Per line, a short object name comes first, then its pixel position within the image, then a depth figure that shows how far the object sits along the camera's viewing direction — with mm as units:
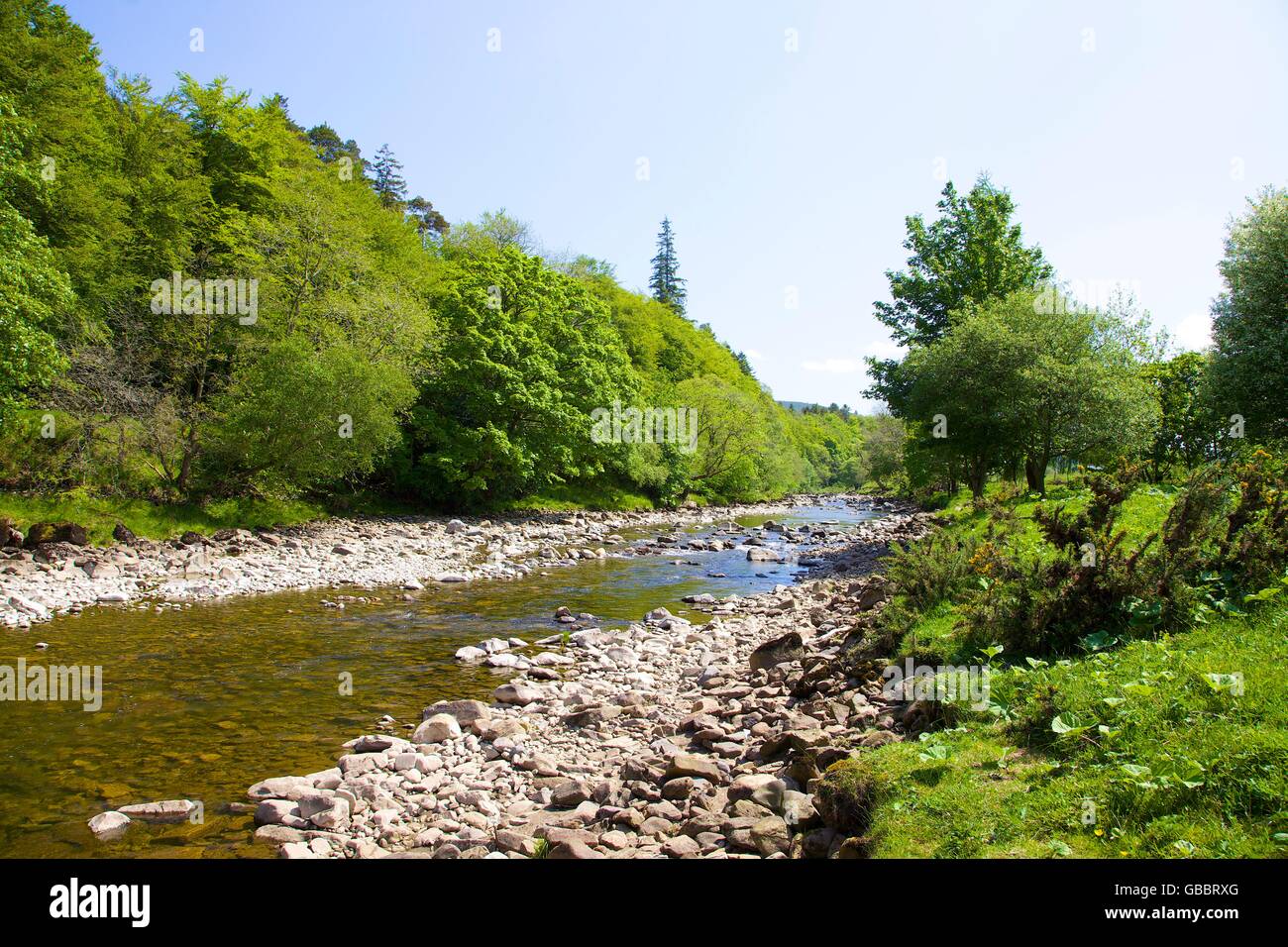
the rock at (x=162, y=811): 6742
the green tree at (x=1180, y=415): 30938
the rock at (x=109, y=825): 6445
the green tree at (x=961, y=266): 37000
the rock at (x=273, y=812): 6723
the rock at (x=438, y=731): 8898
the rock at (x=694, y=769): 7137
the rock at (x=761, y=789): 6316
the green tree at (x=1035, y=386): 25828
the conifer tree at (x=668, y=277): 112688
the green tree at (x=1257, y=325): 22250
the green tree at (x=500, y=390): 37062
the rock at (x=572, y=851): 5547
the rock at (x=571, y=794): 7008
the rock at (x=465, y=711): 9484
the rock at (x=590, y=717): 9539
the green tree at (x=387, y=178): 84062
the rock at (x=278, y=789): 7191
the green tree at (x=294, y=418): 25438
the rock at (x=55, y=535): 18531
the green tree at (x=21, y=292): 16453
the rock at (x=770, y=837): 5473
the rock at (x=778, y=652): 11398
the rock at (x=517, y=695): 10531
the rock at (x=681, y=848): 5539
